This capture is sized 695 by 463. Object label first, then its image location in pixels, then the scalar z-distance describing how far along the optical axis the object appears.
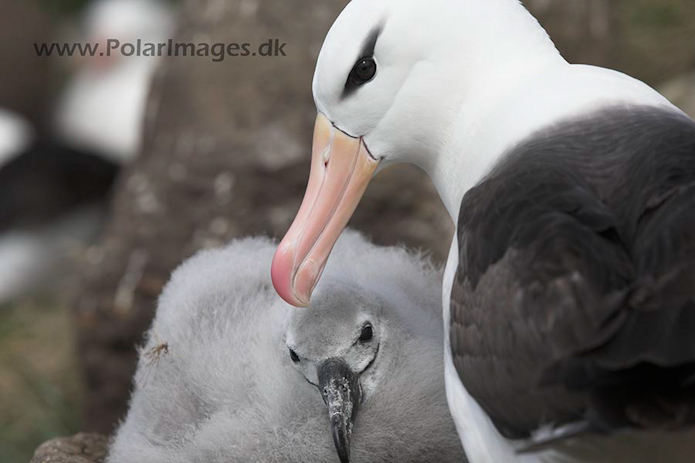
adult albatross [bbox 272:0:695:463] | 4.32
